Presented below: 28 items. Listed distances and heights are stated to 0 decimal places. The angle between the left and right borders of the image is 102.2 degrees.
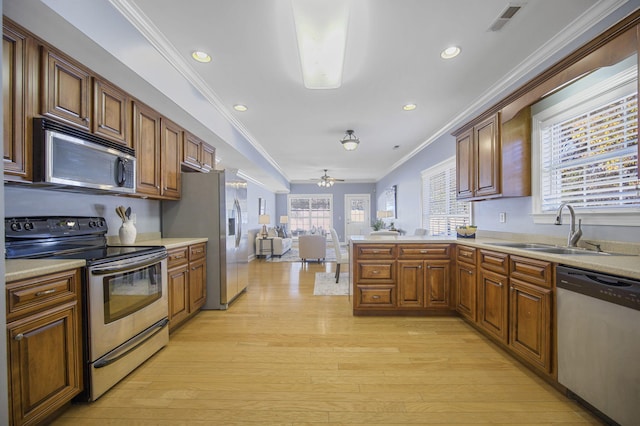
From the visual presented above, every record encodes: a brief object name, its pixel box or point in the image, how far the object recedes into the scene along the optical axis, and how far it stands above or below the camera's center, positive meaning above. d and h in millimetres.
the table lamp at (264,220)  7677 -210
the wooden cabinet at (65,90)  1684 +872
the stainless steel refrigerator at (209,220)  3275 -86
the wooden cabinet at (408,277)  2934 -736
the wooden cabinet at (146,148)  2521 +677
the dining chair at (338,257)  4578 -796
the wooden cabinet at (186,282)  2562 -751
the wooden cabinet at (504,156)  2617 +588
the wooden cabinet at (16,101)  1482 +669
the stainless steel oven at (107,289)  1629 -548
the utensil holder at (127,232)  2473 -181
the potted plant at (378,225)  7304 -373
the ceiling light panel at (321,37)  1707 +1345
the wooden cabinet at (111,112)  2062 +868
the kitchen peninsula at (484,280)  1727 -657
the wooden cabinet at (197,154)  3379 +852
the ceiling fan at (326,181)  7500 +935
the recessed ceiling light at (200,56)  2363 +1474
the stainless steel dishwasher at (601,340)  1262 -703
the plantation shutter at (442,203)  4188 +164
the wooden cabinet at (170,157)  2914 +672
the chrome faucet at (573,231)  2016 -157
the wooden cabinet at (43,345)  1255 -703
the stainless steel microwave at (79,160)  1643 +399
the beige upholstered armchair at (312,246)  6090 -795
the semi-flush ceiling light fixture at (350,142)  4316 +1181
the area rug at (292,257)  6910 -1264
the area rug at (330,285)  3928 -1222
